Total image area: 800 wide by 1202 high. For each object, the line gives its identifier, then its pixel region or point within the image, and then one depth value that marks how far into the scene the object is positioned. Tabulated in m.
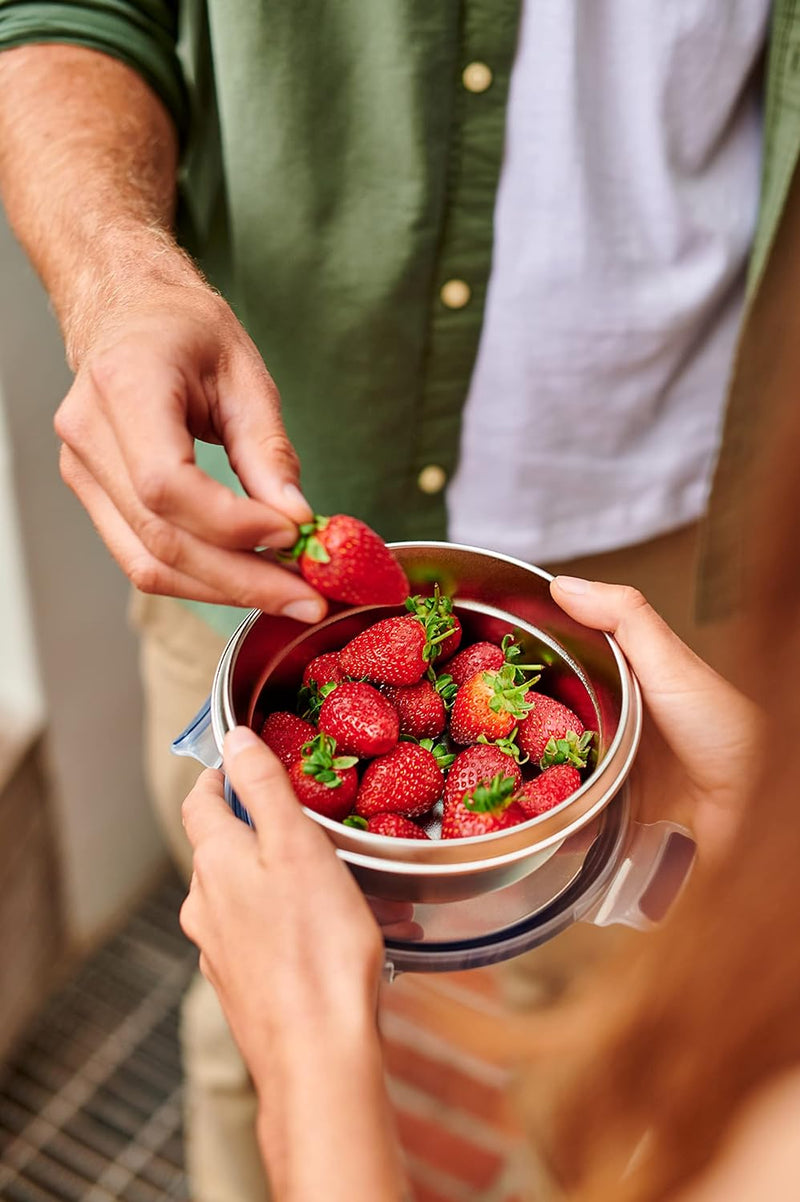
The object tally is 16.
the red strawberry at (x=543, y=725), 0.70
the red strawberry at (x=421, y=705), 0.73
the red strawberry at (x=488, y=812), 0.63
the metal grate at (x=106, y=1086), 1.44
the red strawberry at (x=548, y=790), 0.64
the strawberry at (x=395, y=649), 0.71
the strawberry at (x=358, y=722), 0.68
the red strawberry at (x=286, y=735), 0.66
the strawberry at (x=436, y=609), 0.72
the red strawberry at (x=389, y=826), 0.64
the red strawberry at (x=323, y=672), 0.71
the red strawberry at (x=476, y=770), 0.67
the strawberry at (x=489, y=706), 0.69
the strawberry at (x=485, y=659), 0.72
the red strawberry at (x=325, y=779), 0.64
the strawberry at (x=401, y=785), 0.67
